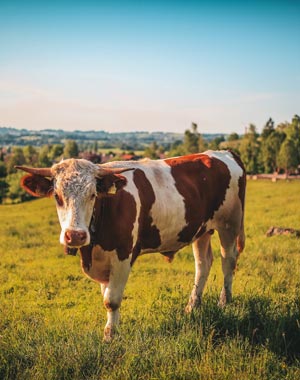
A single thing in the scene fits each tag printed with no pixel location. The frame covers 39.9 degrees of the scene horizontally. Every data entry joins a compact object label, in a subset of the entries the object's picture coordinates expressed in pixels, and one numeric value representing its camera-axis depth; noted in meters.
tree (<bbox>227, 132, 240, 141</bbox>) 107.12
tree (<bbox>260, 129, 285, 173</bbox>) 63.25
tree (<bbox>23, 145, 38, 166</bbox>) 118.12
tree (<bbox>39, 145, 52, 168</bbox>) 108.01
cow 4.64
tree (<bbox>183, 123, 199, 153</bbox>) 95.56
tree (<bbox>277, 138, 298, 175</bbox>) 57.06
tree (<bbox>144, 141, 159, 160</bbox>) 103.93
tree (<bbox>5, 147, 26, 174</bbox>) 98.46
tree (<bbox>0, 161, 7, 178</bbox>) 97.62
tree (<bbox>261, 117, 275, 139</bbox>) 76.20
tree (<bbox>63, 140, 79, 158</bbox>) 138.12
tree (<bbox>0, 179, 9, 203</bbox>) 72.94
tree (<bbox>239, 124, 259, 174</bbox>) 68.50
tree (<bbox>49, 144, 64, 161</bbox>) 145.32
